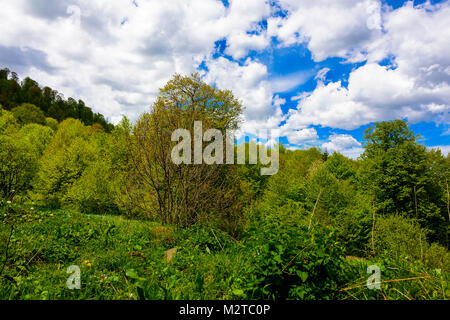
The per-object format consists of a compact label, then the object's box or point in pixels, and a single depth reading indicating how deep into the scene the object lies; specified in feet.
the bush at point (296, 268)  8.10
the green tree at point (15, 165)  52.16
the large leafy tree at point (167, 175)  29.86
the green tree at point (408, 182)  55.98
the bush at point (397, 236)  33.46
